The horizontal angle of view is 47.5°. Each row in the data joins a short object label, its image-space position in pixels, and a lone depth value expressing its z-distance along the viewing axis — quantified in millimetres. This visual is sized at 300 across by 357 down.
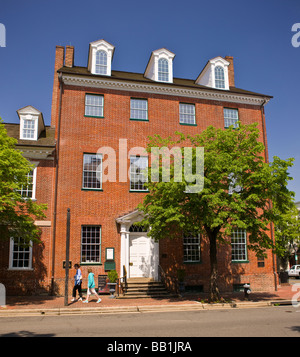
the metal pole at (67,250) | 14766
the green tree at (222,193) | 15133
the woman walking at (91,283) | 16125
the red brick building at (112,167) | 18797
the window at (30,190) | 19047
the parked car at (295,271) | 39100
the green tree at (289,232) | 35116
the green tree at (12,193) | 14057
